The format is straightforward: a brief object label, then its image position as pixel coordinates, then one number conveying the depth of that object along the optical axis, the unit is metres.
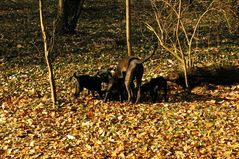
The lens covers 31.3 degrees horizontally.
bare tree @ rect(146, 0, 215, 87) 18.50
